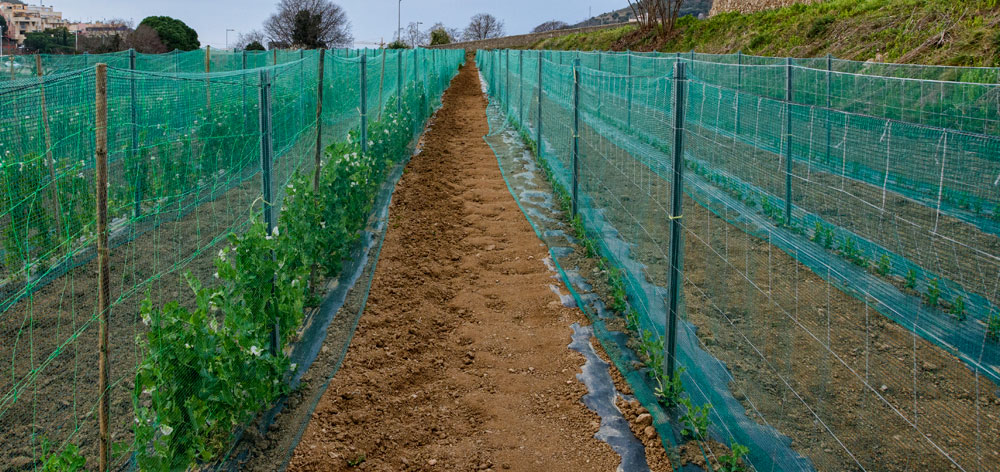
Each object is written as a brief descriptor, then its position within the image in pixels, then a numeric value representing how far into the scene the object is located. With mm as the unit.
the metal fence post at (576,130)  7199
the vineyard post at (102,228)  2748
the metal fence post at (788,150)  6121
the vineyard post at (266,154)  4309
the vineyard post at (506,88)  18494
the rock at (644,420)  3782
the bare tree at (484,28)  106562
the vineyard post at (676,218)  3904
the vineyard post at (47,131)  4572
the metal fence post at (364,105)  7944
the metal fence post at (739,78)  11000
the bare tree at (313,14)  61734
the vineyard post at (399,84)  12319
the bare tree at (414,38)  74300
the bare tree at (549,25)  91562
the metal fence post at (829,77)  8078
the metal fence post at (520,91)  14734
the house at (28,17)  105312
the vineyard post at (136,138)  7275
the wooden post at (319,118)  6078
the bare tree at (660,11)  26969
